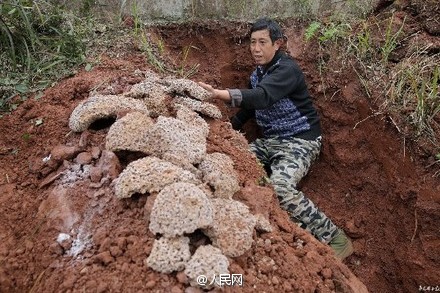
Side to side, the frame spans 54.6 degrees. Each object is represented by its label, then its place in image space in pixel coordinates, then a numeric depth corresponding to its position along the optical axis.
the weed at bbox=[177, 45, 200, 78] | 3.12
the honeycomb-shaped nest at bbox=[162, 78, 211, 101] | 2.52
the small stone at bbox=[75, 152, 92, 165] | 2.03
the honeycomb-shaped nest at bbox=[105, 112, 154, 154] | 1.99
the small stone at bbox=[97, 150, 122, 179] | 1.89
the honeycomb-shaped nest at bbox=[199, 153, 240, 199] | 1.89
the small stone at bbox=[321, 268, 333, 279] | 1.79
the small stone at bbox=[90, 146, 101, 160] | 2.03
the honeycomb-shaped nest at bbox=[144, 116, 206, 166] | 1.96
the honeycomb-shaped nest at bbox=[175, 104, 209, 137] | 2.29
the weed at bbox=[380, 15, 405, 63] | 3.23
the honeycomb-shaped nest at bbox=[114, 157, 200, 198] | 1.75
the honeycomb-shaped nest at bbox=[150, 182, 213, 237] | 1.59
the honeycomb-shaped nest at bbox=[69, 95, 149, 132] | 2.18
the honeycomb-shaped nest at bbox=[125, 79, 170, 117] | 2.35
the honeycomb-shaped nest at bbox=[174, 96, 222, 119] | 2.46
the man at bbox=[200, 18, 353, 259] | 2.74
